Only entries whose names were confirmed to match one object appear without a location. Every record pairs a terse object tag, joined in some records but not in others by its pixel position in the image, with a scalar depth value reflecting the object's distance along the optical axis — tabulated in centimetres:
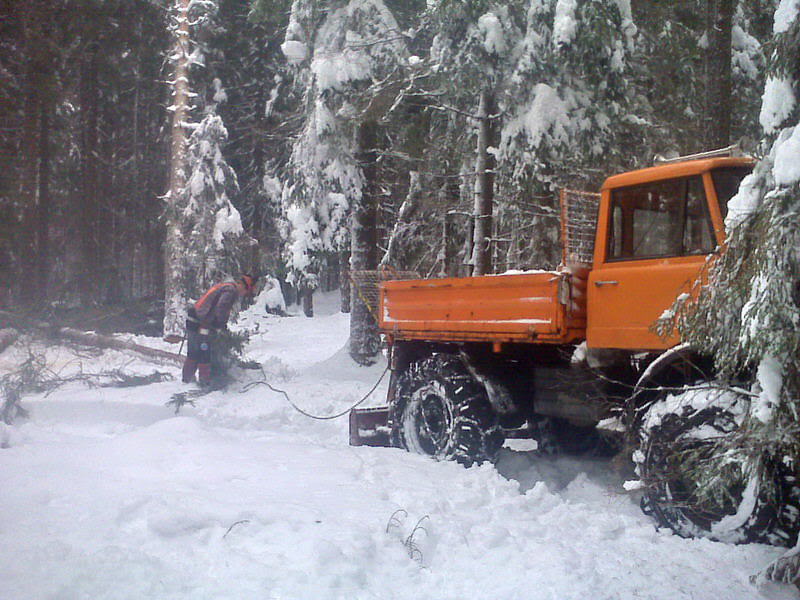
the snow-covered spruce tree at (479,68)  1029
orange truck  505
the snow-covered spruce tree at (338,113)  1296
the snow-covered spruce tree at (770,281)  363
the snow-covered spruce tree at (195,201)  2066
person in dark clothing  1123
